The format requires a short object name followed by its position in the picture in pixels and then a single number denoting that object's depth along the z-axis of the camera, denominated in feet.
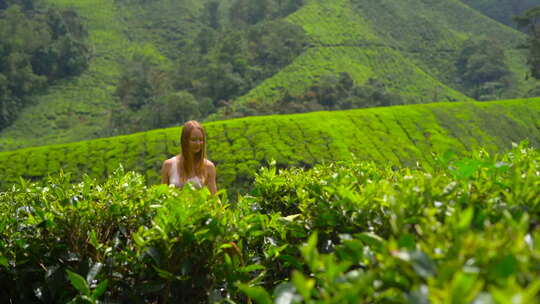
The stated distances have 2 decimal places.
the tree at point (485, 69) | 120.16
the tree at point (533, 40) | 94.84
